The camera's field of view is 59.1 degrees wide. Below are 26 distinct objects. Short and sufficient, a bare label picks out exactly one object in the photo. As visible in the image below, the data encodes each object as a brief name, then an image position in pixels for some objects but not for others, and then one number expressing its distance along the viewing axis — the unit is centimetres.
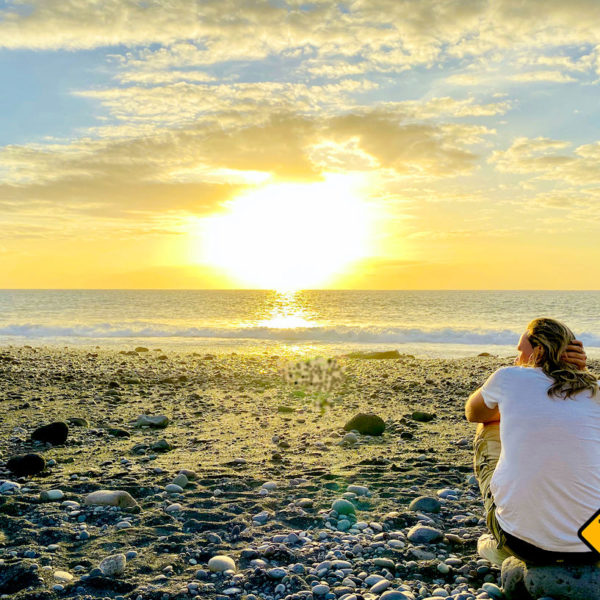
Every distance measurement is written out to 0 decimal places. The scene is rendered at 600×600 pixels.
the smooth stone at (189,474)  565
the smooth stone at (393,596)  330
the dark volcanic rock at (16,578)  339
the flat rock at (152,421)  818
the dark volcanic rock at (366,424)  773
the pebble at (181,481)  540
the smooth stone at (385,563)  378
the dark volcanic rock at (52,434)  699
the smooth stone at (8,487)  508
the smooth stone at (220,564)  373
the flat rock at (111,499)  480
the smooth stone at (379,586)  344
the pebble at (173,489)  522
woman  305
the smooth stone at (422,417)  866
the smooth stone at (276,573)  360
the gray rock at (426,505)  479
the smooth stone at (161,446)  684
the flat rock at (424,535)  417
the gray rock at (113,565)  362
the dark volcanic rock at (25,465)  563
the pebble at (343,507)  470
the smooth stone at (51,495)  490
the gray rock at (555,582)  303
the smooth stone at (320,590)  342
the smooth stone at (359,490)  520
